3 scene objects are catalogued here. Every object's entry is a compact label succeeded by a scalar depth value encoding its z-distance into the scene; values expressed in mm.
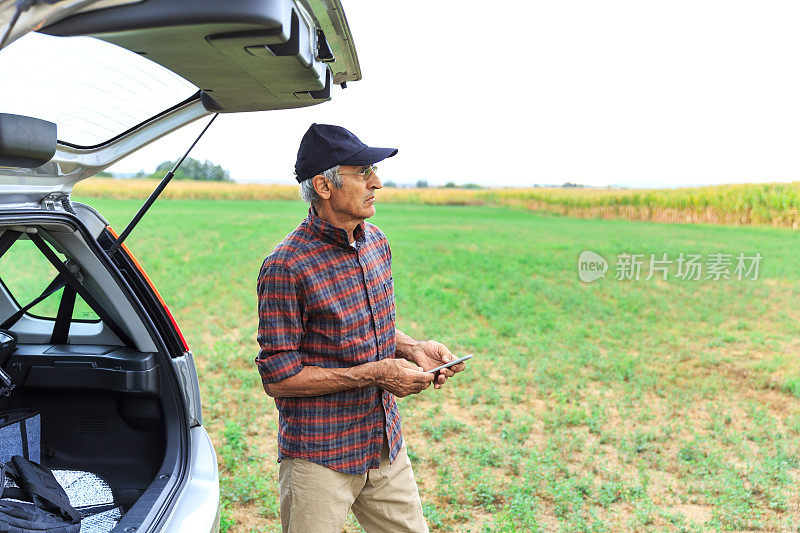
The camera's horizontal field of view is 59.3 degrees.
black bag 1992
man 1974
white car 1234
